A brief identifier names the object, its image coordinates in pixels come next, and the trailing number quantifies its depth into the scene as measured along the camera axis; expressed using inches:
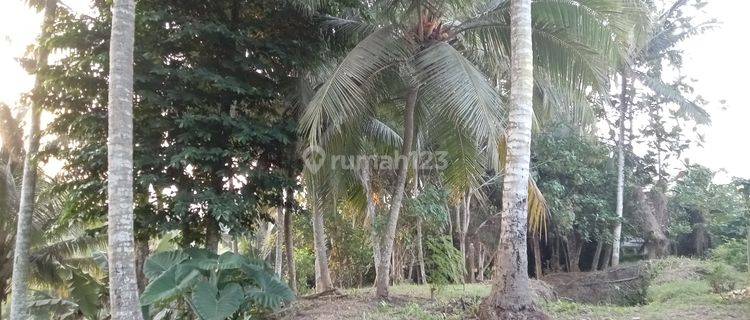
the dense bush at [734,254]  412.1
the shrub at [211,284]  240.4
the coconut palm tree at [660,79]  590.6
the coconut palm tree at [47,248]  380.5
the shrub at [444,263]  311.0
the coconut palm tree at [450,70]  264.8
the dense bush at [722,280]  308.8
